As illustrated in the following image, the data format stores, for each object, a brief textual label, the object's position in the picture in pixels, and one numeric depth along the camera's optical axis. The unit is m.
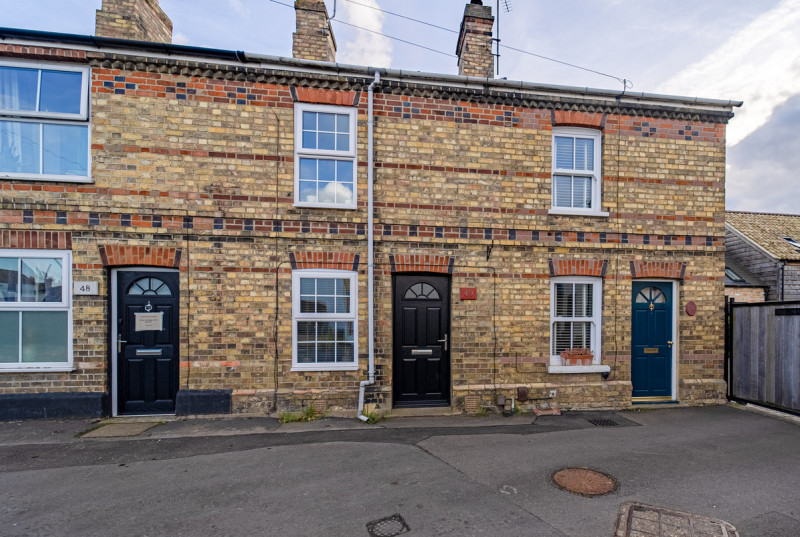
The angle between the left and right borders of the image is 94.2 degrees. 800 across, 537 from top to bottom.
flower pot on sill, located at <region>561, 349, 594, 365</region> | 7.09
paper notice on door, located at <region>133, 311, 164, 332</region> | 6.29
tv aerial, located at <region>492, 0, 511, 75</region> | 8.78
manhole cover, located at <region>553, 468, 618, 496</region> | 4.07
